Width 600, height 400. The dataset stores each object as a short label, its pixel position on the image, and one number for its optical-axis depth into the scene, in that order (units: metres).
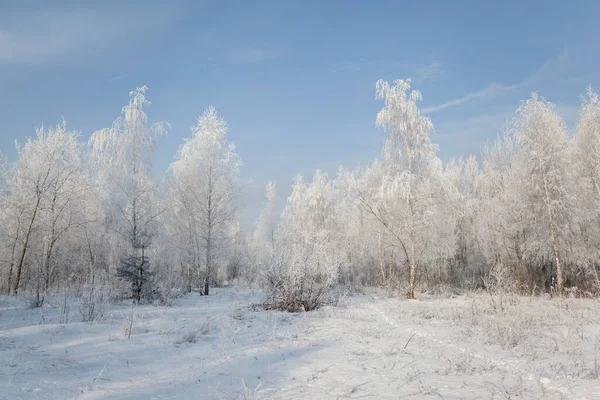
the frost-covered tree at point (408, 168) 19.06
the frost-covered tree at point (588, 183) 19.20
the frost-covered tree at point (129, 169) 16.78
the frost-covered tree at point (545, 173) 18.20
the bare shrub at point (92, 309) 9.16
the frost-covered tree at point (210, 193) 21.09
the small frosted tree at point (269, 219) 41.12
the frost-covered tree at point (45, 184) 19.00
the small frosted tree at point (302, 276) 12.36
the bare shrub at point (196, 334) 7.13
